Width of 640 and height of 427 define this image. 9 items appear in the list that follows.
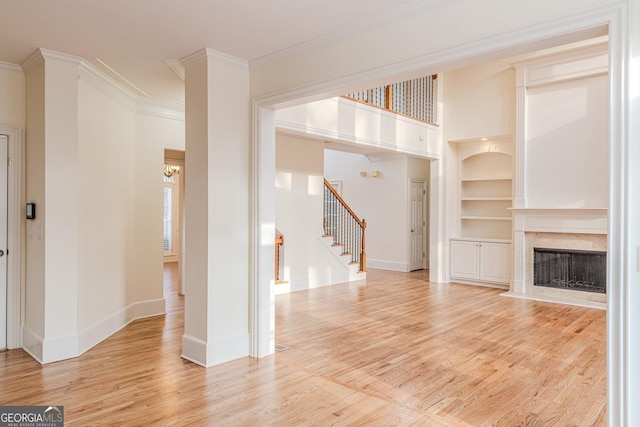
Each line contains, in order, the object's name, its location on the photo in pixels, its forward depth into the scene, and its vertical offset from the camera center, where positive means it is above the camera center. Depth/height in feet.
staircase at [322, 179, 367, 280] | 26.81 -1.26
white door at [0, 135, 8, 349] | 13.08 -0.85
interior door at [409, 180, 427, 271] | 31.91 -0.93
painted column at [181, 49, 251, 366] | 12.02 +0.12
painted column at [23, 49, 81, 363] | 12.17 +0.19
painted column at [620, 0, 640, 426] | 6.60 -0.30
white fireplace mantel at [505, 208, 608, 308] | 21.17 -0.82
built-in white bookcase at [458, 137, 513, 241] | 26.91 +1.56
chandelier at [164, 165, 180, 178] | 30.25 +2.94
